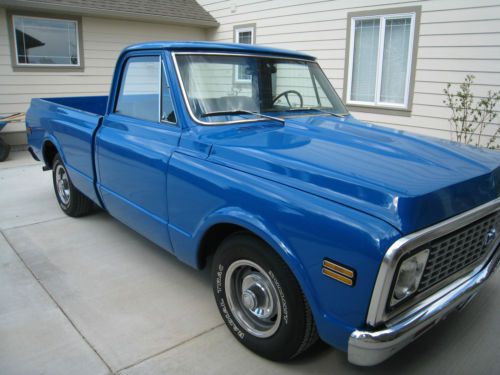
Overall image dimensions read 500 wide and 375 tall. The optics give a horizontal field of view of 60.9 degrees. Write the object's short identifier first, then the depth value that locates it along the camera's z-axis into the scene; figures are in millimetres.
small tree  6078
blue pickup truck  1928
